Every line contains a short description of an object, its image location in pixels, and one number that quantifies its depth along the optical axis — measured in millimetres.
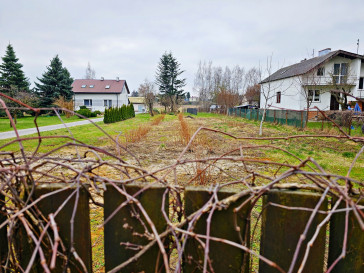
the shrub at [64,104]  23125
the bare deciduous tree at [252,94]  41288
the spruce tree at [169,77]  45375
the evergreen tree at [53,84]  29250
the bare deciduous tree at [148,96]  33219
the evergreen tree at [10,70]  27766
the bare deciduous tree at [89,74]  68800
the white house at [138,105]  64088
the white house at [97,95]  40969
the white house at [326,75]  22109
